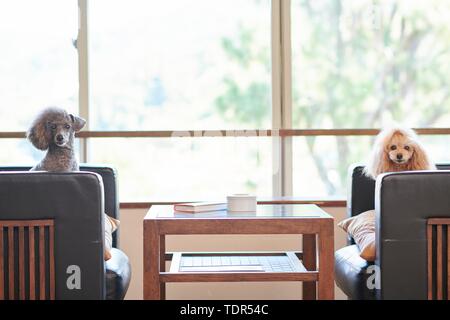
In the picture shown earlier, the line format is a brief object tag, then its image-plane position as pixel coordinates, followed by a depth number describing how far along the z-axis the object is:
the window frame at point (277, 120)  3.78
